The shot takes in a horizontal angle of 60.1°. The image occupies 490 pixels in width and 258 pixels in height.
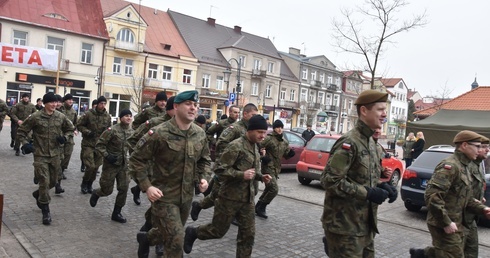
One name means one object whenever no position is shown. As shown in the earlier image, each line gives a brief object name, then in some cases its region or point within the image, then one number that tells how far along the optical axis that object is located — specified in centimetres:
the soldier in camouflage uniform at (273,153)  786
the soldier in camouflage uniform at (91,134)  885
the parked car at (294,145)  1465
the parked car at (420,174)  879
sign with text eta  2044
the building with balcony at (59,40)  3094
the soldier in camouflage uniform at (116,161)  691
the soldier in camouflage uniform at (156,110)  786
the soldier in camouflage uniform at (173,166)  425
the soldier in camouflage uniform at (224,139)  685
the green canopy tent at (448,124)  1972
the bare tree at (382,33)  1808
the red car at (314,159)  1183
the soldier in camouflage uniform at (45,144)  650
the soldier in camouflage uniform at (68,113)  987
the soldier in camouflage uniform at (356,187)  354
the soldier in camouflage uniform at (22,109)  1360
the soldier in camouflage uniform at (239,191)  488
